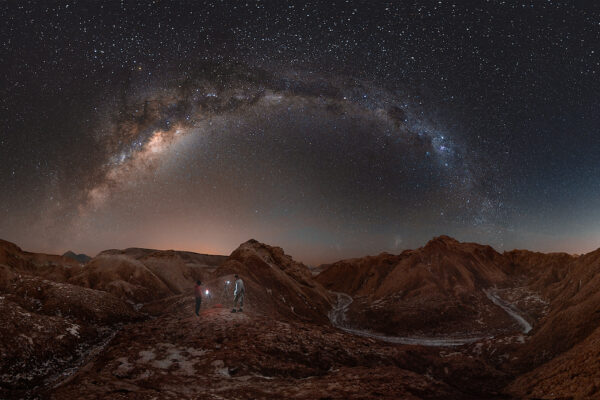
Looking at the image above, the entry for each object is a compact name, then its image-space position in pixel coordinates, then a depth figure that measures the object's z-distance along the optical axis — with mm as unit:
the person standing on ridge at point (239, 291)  25250
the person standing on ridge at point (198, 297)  24797
